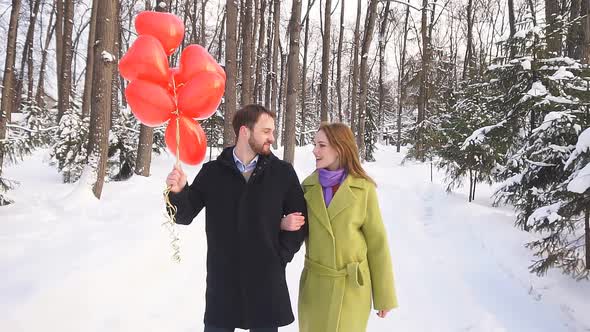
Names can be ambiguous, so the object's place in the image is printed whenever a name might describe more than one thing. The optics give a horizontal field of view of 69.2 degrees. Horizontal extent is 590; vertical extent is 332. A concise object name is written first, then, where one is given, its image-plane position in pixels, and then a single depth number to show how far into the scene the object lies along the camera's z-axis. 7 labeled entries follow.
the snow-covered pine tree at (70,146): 10.62
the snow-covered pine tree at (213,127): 15.48
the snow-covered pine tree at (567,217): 4.16
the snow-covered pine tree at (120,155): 11.32
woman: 2.62
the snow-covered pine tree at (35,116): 17.63
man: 2.46
